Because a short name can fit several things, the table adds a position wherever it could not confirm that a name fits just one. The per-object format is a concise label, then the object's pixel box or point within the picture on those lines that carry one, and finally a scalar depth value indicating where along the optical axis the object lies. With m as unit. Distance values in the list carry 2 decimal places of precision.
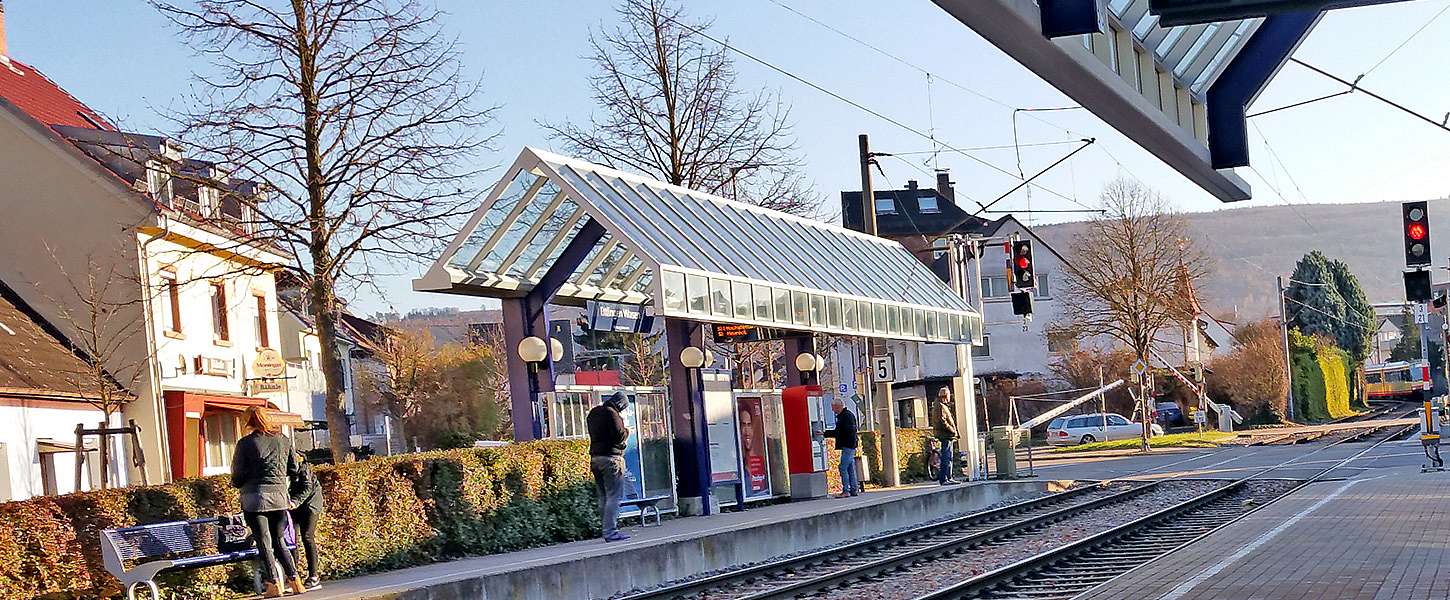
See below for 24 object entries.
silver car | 65.19
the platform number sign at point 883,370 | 31.77
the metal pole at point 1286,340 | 69.75
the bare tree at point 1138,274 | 67.50
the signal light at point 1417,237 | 25.77
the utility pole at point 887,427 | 32.38
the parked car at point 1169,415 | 73.19
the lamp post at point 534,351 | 21.77
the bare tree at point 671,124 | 33.81
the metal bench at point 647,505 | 21.59
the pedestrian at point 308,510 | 15.26
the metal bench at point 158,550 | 13.26
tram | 100.38
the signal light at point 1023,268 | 32.12
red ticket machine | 28.16
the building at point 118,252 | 33.25
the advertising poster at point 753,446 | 26.78
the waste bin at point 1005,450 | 36.22
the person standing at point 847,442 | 28.50
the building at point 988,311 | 76.50
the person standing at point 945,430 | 32.56
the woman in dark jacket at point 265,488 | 14.58
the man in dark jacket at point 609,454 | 19.14
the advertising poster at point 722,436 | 24.95
